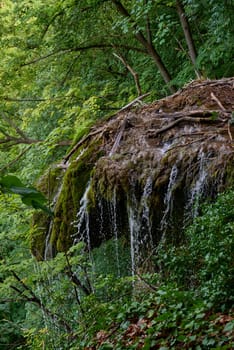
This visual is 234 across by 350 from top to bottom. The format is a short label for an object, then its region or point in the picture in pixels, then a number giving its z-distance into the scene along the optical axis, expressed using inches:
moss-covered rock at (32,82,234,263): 326.4
